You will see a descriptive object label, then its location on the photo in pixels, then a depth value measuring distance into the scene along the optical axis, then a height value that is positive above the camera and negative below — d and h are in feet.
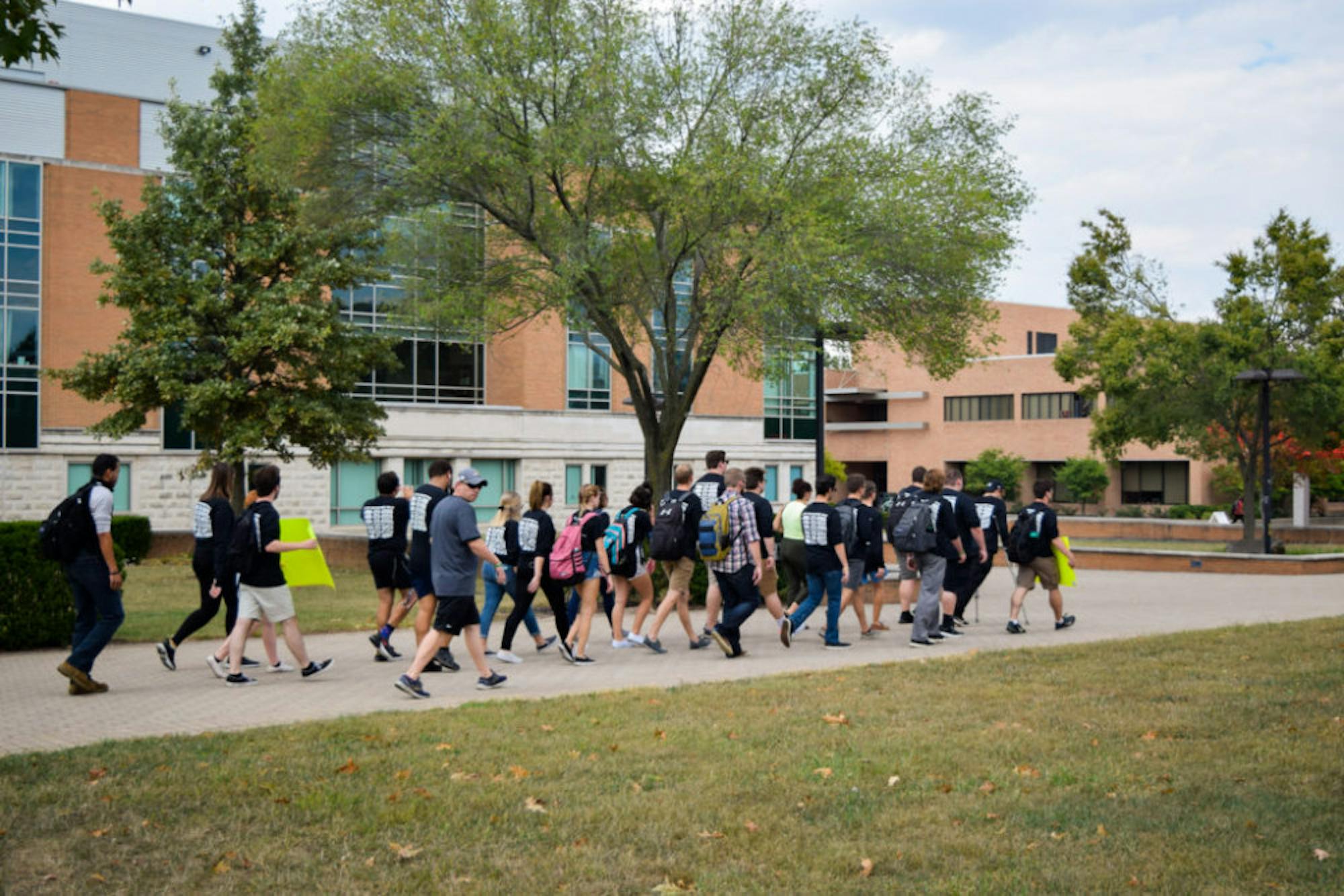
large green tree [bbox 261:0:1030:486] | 67.62 +16.06
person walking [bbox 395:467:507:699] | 33.37 -2.82
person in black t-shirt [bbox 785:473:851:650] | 43.21 -3.22
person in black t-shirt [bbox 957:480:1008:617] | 50.80 -2.16
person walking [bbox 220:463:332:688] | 34.99 -3.17
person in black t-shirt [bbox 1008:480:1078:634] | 48.80 -3.48
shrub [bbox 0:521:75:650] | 42.19 -4.56
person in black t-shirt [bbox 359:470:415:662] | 40.57 -2.94
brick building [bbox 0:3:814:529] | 118.42 +8.94
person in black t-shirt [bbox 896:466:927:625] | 52.54 -5.09
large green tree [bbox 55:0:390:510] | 87.76 +10.51
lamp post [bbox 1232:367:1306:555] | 87.56 +5.62
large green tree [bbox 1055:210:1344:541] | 106.22 +9.50
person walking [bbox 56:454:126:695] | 33.32 -3.21
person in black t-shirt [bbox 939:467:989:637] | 47.34 -3.39
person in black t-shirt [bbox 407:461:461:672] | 38.29 -2.55
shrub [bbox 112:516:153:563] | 94.68 -5.85
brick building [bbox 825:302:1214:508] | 216.33 +7.65
